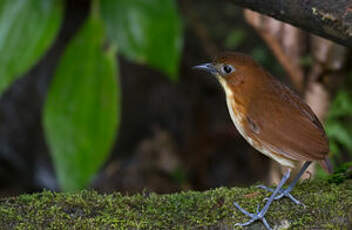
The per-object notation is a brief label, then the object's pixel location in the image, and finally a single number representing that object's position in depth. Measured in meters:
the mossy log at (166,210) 4.75
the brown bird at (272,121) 5.02
